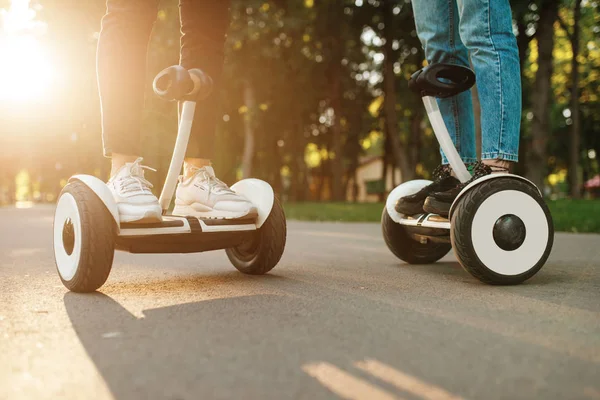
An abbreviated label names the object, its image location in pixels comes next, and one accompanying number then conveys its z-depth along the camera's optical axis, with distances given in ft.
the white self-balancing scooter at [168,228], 8.01
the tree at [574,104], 67.42
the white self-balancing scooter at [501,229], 8.27
